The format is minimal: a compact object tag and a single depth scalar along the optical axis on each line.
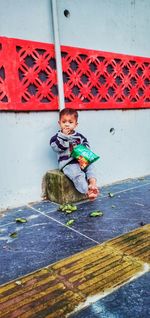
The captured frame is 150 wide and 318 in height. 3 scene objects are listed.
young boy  3.35
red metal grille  3.16
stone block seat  3.41
